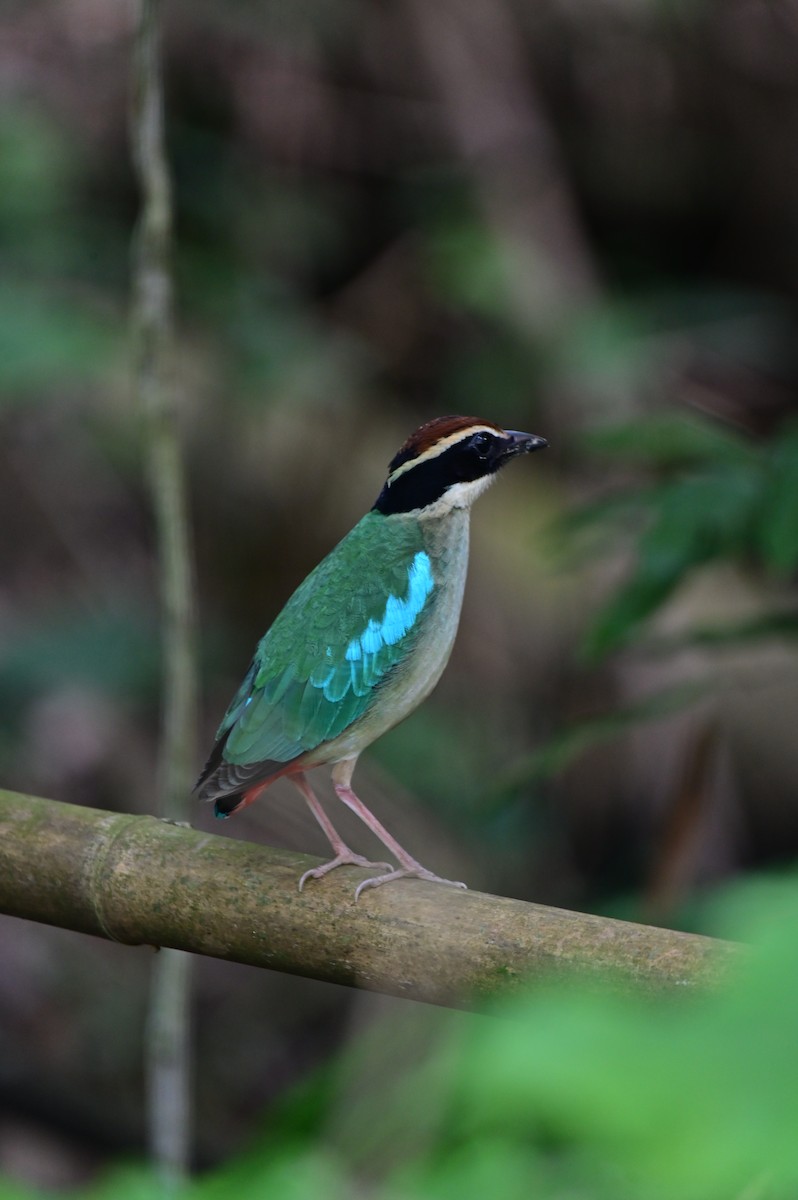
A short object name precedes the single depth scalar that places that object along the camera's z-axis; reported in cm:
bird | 637
